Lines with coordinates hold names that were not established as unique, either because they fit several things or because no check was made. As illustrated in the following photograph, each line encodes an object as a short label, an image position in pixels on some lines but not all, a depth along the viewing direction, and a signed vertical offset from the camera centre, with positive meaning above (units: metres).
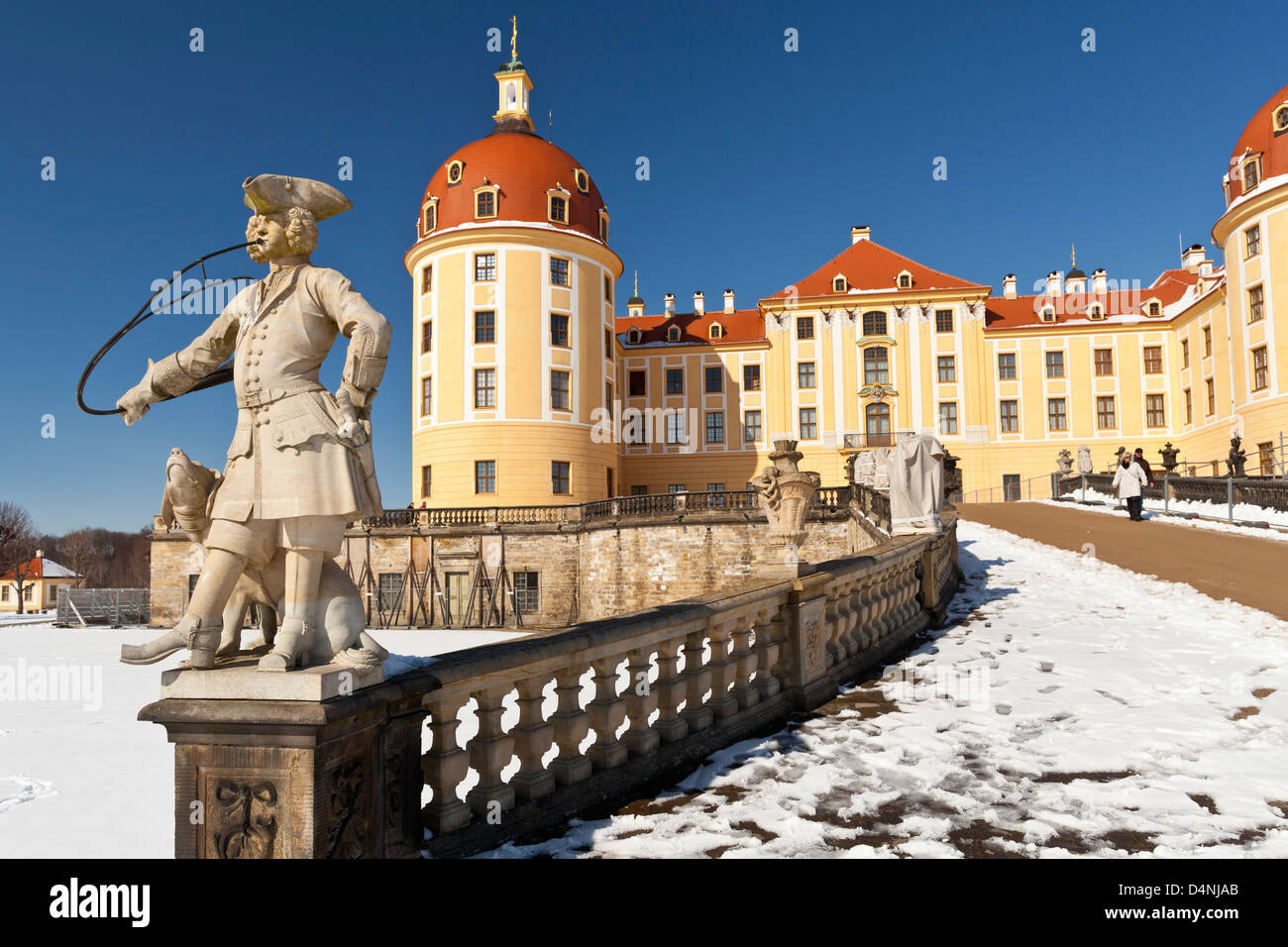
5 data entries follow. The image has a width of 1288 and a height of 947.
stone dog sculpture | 3.08 -0.35
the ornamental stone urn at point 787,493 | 7.19 +0.04
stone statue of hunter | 3.04 +0.27
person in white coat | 20.59 +0.07
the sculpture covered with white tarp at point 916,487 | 12.27 +0.12
